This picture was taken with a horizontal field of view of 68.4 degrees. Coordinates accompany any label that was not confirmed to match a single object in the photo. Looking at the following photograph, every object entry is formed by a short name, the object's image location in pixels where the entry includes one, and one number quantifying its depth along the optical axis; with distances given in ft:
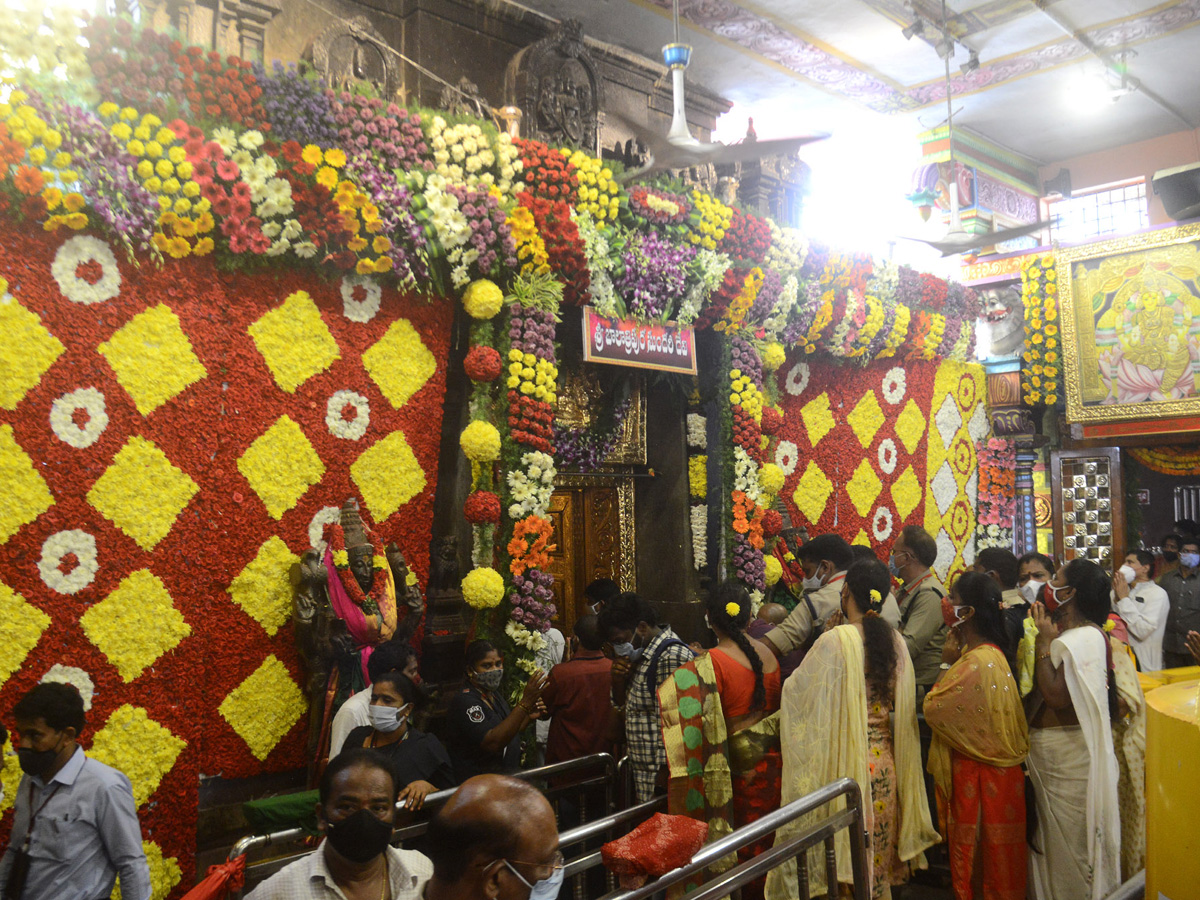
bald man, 5.55
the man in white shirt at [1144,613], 24.89
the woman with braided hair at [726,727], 12.06
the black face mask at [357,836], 7.79
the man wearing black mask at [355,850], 7.57
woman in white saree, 12.86
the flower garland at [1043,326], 35.70
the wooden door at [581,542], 25.22
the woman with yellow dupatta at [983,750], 12.87
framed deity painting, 32.48
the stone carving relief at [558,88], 23.84
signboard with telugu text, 21.99
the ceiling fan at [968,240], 28.60
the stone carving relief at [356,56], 22.56
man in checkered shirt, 12.75
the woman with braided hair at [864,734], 12.55
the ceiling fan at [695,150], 18.98
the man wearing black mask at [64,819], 9.75
